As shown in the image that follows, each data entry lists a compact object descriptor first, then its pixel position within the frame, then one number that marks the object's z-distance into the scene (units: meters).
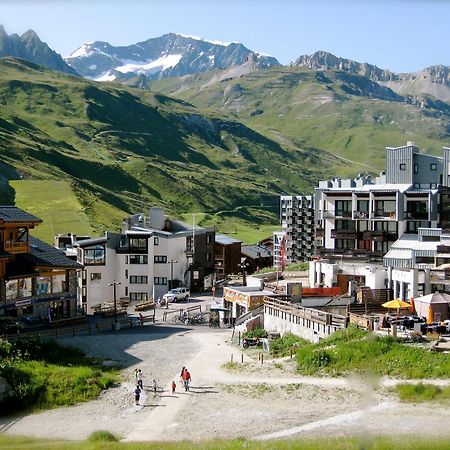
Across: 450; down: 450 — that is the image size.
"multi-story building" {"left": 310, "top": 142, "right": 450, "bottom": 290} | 71.81
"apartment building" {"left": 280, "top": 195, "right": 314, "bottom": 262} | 156.38
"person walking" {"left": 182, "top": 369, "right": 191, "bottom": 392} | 46.22
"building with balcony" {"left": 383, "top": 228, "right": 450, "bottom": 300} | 57.56
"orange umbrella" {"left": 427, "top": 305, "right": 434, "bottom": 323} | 51.59
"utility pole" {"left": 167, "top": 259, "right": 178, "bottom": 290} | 93.31
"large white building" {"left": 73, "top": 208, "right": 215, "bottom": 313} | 89.19
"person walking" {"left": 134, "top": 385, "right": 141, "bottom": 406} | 43.80
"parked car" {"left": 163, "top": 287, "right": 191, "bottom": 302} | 86.19
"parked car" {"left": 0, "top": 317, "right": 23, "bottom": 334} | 58.09
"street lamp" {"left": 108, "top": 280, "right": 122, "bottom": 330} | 66.81
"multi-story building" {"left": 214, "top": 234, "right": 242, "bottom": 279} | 109.81
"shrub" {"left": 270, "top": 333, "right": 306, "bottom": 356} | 53.79
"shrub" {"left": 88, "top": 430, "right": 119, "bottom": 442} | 36.44
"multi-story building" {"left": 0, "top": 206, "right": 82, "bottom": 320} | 62.84
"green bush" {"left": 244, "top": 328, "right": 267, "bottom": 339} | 60.38
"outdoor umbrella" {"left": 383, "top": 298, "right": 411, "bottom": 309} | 51.88
